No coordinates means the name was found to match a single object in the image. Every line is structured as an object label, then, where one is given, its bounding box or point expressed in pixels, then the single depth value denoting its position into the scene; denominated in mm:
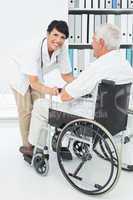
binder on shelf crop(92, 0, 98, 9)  3811
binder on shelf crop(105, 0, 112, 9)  3838
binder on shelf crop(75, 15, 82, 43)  3846
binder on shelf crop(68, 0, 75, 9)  3832
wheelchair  2268
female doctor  2613
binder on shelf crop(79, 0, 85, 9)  3805
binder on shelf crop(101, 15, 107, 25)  3862
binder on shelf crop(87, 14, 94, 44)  3847
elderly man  2252
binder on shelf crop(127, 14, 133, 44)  3881
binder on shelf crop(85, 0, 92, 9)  3805
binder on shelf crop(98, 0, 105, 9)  3824
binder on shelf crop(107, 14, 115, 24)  3871
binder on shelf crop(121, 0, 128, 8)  3859
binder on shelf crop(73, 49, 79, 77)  3900
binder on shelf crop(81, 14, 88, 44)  3842
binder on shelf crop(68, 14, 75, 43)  3844
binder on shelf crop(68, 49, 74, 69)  3900
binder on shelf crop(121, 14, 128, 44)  3877
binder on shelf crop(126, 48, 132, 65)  3961
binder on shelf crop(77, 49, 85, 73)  3906
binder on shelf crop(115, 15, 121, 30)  3882
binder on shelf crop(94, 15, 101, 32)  3856
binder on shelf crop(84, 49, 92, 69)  3906
